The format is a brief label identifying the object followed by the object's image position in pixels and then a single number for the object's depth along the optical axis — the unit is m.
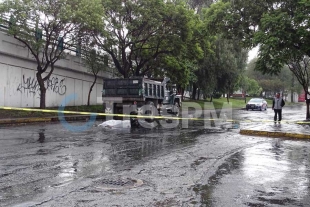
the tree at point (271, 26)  14.34
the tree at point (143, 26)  23.64
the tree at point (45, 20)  18.03
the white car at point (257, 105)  37.94
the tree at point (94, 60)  25.41
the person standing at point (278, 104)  18.53
